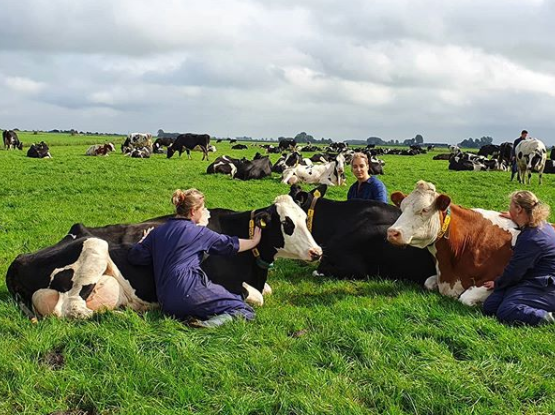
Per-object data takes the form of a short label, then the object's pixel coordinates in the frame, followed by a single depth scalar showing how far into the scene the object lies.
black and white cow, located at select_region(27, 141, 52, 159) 31.23
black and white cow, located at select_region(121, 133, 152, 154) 46.44
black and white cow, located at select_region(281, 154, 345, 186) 20.25
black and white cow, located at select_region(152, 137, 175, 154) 45.50
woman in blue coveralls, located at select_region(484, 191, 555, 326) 5.41
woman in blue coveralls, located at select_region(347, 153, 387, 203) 8.94
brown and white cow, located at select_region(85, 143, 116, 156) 36.91
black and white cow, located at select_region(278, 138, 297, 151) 56.64
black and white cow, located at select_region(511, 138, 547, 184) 20.36
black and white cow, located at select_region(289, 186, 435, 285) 7.29
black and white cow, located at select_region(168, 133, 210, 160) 36.00
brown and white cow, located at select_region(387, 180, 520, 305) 6.27
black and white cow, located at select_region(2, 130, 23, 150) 41.77
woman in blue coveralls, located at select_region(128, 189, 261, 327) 5.28
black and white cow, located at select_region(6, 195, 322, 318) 5.44
